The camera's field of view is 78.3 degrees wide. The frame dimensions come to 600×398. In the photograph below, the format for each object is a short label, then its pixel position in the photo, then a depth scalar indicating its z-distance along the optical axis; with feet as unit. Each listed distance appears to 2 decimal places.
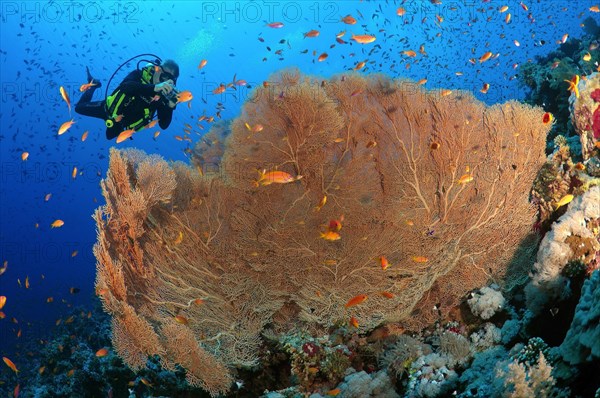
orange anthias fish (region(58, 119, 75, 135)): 23.51
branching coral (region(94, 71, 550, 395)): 17.72
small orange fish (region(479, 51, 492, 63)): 28.42
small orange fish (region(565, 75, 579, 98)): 17.20
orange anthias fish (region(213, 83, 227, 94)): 30.59
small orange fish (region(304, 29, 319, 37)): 29.19
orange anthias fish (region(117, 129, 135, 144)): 20.16
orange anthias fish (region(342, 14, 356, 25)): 25.23
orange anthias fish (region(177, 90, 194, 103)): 21.75
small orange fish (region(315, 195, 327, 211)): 18.21
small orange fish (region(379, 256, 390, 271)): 16.08
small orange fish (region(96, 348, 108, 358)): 20.16
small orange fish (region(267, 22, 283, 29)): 30.69
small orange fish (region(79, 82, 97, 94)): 23.23
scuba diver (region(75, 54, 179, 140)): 20.75
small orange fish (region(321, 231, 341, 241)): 15.71
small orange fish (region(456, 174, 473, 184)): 17.04
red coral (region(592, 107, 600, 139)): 16.49
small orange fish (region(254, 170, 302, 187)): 15.98
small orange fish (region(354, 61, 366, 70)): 24.50
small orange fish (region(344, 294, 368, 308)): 15.65
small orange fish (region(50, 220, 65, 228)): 25.05
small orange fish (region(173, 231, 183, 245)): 19.35
